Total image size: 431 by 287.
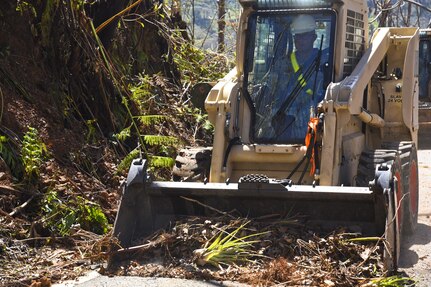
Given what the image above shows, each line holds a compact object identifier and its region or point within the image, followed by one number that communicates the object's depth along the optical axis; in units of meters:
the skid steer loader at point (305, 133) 7.97
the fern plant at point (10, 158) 9.30
